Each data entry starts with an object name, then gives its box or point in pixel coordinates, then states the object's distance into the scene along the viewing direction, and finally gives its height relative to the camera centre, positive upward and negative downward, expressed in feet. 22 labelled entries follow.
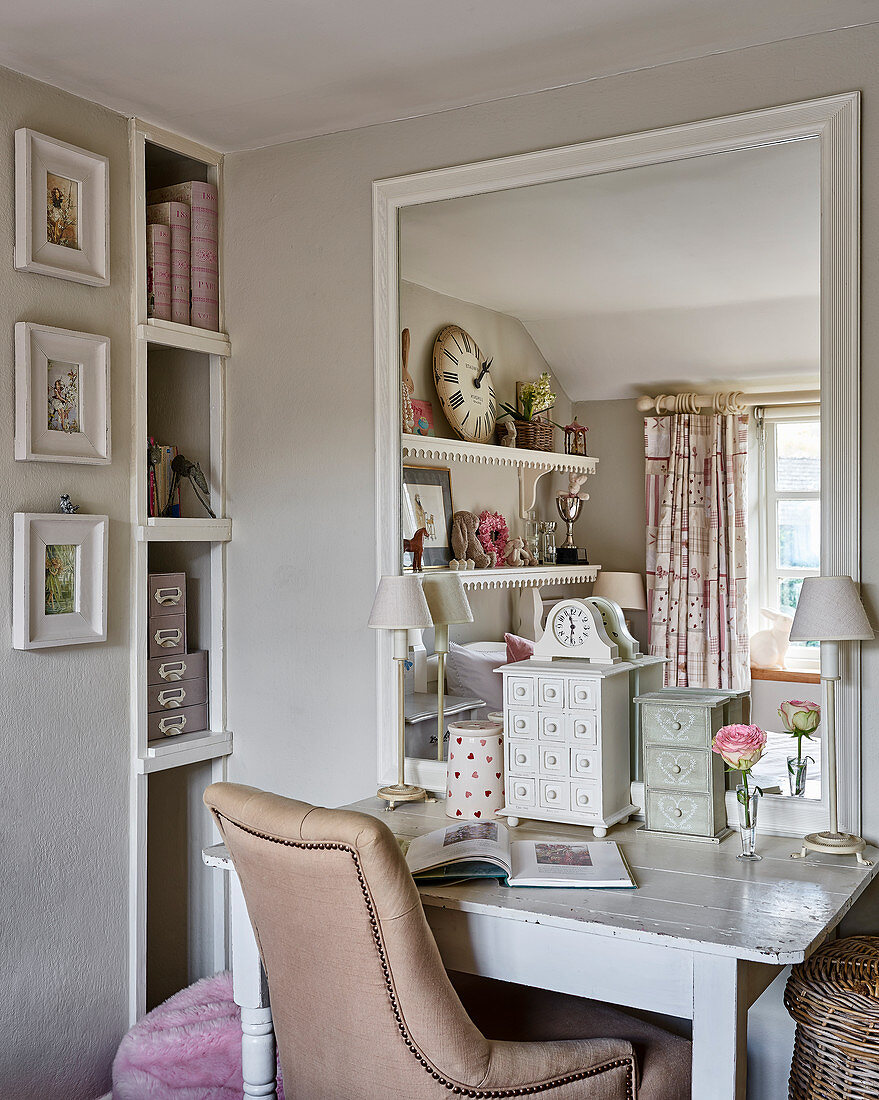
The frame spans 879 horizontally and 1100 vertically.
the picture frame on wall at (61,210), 7.67 +2.50
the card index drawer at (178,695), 8.93 -1.38
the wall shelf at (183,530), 8.73 +0.06
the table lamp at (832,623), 6.49 -0.53
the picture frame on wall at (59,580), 7.72 -0.33
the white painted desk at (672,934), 5.27 -2.07
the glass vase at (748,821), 6.51 -1.76
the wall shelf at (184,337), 8.75 +1.72
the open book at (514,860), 6.08 -1.96
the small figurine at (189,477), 9.26 +0.53
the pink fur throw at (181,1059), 7.90 -3.98
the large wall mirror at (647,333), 6.98 +1.49
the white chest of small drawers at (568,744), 7.07 -1.41
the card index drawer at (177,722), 8.95 -1.61
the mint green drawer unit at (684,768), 6.85 -1.51
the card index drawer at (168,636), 8.96 -0.85
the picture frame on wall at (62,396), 7.73 +1.09
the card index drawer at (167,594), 8.95 -0.49
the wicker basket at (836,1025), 5.54 -2.62
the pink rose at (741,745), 6.45 -1.28
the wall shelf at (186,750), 8.77 -1.84
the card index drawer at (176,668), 8.91 -1.14
